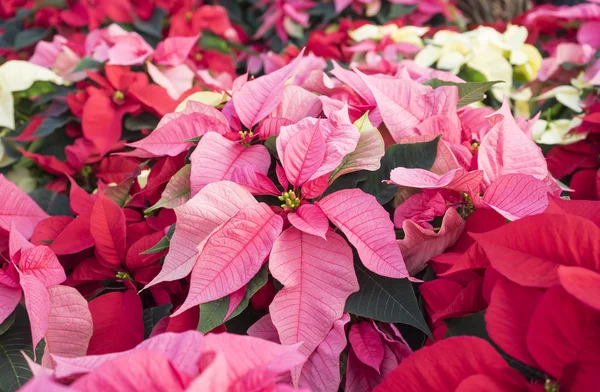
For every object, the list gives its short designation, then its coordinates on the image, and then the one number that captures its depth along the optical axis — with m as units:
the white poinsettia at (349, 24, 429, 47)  1.15
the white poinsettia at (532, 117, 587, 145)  0.80
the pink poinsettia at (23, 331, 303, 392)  0.29
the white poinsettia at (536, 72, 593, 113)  0.88
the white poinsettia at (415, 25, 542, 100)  0.94
